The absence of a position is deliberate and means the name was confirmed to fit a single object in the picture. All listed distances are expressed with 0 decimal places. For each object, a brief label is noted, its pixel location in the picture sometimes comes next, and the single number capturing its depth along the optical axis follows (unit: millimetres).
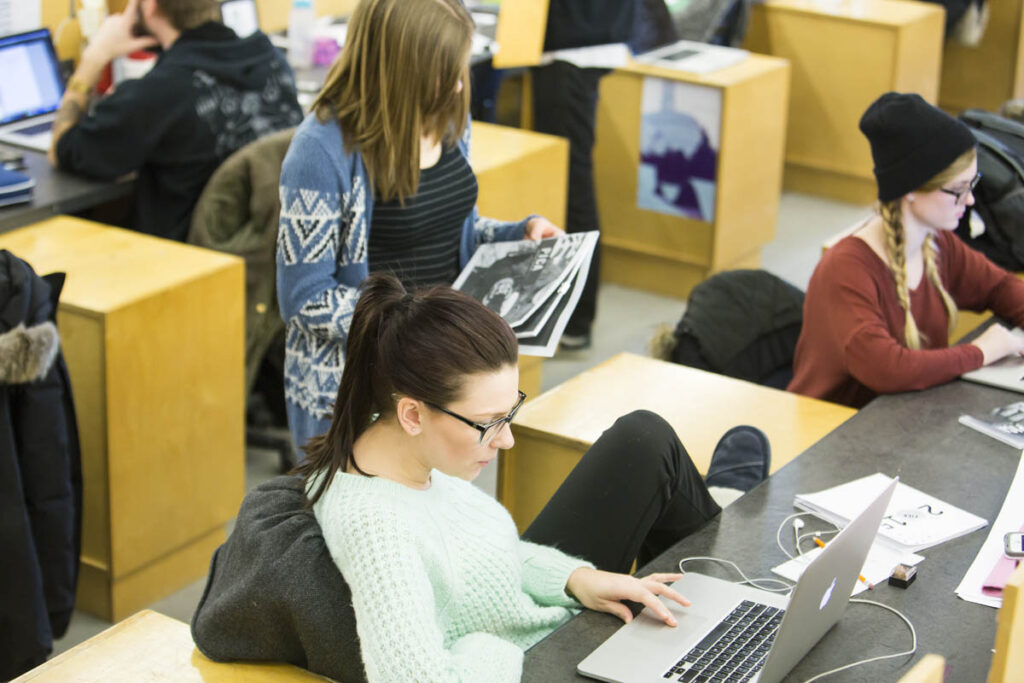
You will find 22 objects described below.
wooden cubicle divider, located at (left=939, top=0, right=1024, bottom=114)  6484
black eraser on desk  2012
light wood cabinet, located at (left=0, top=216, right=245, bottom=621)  2912
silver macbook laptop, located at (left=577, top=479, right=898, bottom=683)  1714
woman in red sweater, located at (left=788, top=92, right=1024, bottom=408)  2660
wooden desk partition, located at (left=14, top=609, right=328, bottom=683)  1889
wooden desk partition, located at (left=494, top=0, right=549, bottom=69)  3500
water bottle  4582
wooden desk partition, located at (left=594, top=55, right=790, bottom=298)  4816
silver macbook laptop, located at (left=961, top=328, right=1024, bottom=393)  2693
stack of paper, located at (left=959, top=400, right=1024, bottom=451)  2471
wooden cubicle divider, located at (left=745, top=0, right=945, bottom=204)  5590
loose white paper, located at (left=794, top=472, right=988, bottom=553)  2131
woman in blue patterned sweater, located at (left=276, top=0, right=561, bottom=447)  2303
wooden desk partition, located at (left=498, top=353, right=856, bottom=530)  2561
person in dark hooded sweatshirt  3379
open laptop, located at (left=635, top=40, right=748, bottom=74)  4863
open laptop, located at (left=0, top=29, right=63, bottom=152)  3768
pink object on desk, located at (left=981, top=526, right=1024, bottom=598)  1991
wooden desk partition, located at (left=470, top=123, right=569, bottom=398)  3867
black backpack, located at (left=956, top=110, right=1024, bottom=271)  3365
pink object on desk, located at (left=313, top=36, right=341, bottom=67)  4613
